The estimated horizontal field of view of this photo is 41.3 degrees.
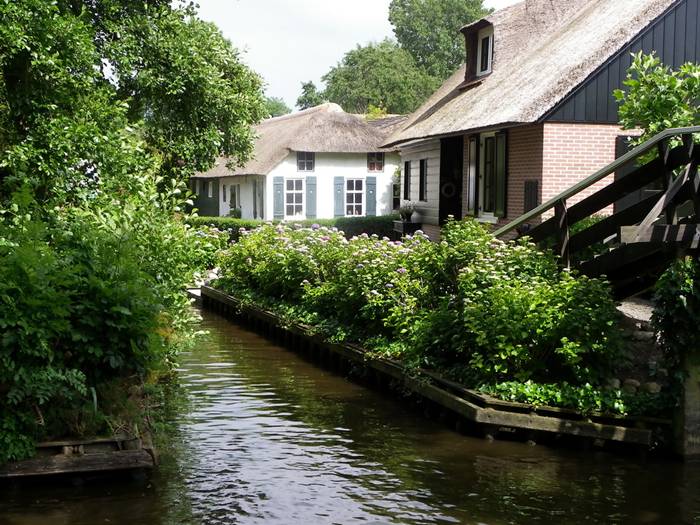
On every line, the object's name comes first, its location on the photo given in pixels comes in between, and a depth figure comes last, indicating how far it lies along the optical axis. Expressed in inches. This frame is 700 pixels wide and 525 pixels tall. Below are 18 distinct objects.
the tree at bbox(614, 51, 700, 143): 503.5
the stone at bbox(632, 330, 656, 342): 490.3
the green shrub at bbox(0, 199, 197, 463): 327.9
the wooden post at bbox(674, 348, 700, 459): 388.5
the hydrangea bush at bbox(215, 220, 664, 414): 420.8
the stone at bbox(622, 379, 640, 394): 432.5
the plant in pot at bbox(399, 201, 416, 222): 1211.9
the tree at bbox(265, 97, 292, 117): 4713.1
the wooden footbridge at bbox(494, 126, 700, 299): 389.1
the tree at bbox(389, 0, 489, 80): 3476.9
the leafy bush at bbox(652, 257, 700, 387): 382.3
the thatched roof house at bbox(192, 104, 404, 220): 1750.7
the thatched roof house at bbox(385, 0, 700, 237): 762.2
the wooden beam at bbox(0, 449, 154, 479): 329.7
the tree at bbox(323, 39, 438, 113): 3218.5
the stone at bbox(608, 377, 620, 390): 424.5
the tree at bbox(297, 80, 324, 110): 3531.0
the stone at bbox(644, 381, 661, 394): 431.2
